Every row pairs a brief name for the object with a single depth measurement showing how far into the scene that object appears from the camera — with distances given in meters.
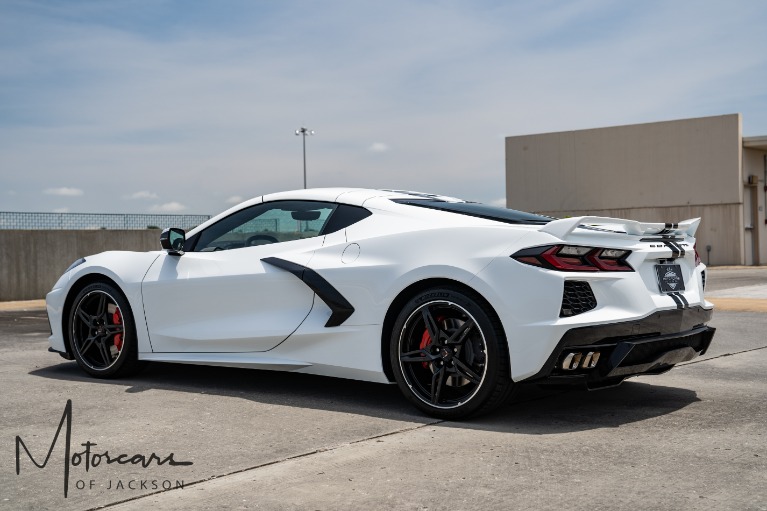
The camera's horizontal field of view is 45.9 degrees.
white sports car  4.84
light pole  56.50
